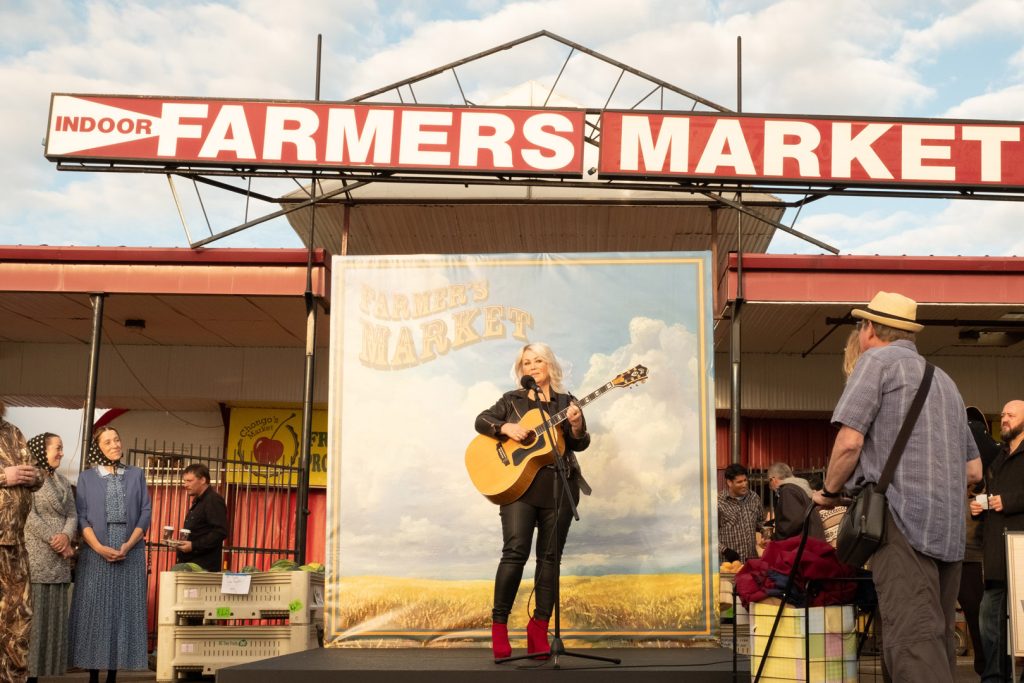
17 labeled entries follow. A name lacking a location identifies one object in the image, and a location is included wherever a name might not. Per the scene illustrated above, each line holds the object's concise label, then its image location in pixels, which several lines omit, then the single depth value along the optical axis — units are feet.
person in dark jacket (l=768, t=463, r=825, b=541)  25.91
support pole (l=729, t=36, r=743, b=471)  32.83
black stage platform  19.44
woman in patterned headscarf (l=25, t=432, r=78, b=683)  26.32
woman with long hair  21.63
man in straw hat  13.60
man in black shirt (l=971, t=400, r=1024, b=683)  20.42
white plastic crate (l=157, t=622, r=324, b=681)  27.53
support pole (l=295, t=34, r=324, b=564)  31.50
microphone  21.52
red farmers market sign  32.73
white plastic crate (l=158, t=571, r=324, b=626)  27.76
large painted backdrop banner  26.53
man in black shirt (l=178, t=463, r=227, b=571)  30.96
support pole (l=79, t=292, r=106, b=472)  34.44
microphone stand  20.65
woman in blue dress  26.91
